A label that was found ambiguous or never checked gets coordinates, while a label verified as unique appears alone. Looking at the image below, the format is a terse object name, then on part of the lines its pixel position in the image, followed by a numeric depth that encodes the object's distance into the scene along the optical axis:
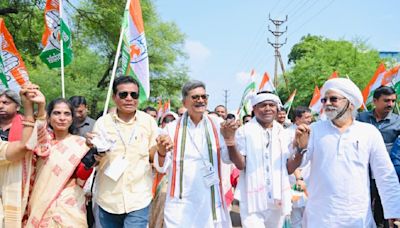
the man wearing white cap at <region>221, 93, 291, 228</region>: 3.86
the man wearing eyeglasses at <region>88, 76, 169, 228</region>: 3.40
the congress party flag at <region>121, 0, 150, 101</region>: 5.70
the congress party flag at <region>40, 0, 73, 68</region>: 6.64
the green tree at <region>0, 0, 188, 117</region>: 16.48
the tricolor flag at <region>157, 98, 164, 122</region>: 12.02
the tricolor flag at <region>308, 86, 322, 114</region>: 11.11
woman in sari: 3.33
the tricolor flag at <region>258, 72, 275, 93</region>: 9.43
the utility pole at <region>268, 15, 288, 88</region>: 34.31
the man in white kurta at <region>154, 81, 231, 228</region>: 3.64
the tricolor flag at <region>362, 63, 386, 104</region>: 9.49
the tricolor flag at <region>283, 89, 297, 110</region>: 12.67
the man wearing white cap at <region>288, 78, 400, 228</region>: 3.27
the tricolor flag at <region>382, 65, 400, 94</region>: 8.93
